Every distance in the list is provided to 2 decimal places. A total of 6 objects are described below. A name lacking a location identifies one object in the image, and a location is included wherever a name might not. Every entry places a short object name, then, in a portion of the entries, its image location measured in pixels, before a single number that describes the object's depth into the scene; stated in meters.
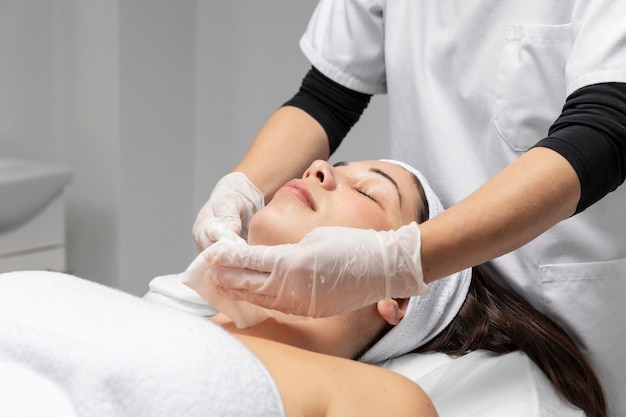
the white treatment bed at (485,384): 1.32
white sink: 2.68
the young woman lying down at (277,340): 0.95
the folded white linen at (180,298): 1.60
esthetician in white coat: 1.16
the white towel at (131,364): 0.94
